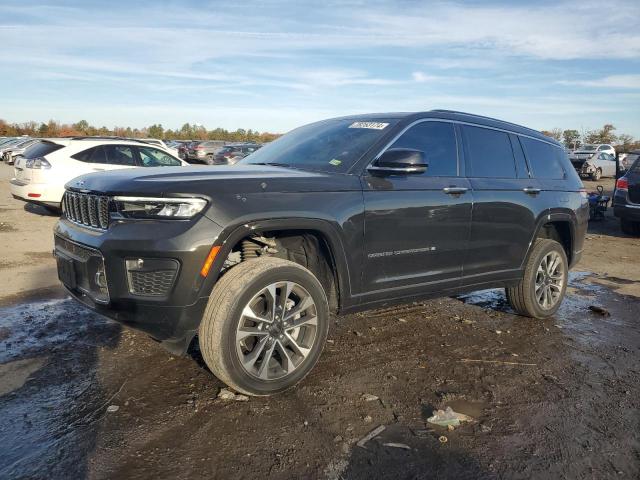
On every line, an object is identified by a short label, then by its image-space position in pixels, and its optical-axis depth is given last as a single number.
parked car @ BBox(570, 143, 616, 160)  28.92
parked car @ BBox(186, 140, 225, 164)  33.44
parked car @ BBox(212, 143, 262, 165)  26.88
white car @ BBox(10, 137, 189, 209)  10.55
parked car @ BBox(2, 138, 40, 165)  31.41
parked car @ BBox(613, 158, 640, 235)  11.17
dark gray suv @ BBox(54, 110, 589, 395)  3.16
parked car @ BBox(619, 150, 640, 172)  22.71
